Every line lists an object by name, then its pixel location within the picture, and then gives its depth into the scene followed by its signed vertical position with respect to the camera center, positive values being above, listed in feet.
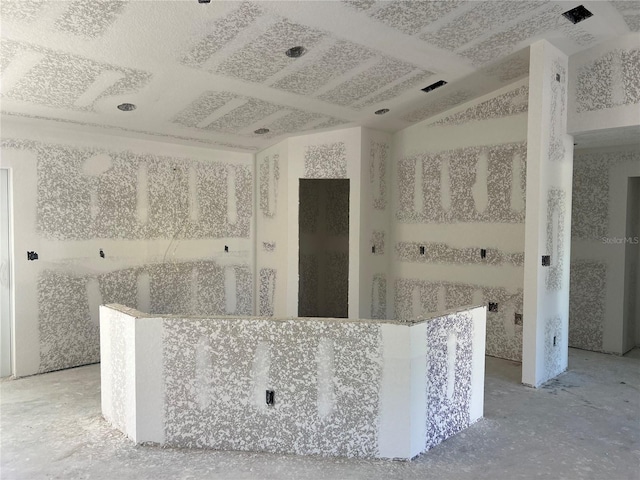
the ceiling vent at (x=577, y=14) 11.80 +5.63
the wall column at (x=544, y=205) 13.41 +0.69
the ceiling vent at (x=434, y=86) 15.23 +4.84
